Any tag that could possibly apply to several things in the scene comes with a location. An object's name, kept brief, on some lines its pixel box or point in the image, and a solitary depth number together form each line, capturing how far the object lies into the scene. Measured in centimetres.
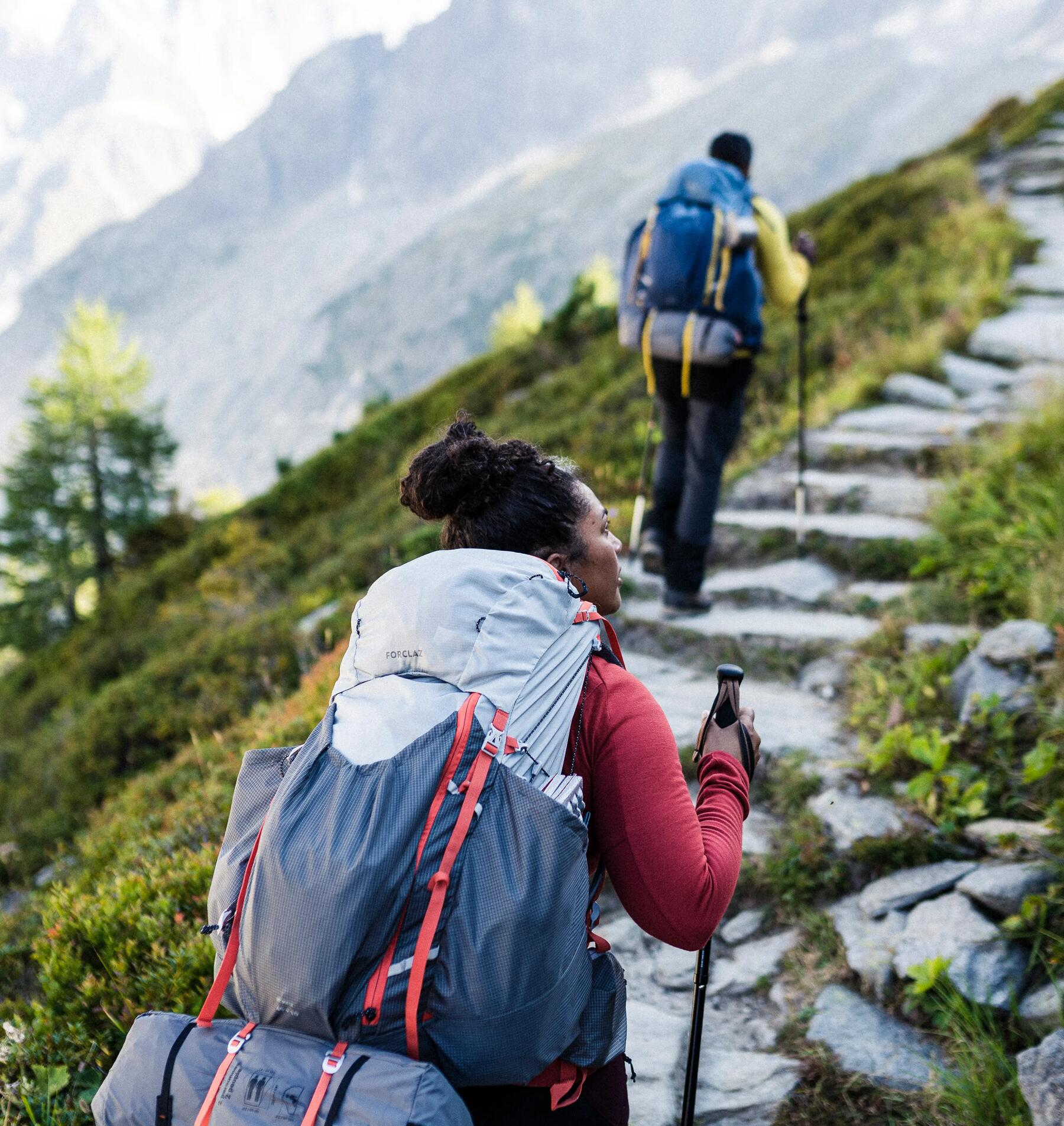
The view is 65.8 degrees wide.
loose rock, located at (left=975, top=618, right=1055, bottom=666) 336
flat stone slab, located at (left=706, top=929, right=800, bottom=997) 281
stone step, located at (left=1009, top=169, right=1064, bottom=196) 1207
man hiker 418
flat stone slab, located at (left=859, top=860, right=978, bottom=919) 275
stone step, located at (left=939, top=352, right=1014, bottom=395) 728
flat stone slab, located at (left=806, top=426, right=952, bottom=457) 649
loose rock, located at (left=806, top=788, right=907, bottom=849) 305
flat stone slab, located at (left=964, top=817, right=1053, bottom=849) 270
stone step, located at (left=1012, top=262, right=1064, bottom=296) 858
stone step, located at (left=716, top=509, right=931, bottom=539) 554
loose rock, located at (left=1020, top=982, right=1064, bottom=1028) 218
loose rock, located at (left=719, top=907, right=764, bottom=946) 300
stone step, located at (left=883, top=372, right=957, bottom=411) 725
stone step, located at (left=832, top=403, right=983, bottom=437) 655
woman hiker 155
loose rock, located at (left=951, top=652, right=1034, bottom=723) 323
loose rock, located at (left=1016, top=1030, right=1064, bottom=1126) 182
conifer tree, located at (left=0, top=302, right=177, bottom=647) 2566
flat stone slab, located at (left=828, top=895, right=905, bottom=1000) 257
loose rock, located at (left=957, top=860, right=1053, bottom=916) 252
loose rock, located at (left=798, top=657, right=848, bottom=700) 425
